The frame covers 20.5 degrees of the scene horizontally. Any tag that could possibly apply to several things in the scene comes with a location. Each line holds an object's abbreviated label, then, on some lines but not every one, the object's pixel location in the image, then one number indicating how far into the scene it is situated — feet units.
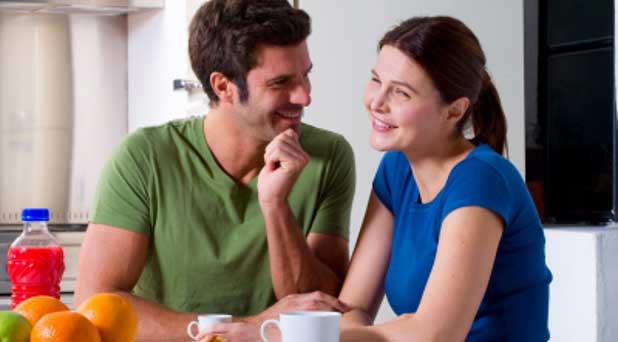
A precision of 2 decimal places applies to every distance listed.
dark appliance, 13.02
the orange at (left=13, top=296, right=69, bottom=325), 7.49
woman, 8.20
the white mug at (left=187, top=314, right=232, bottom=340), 7.99
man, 9.27
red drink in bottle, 10.03
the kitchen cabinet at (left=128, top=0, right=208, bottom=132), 13.45
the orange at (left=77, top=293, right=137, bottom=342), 7.38
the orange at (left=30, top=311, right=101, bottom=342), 7.14
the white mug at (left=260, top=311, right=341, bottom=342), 7.41
